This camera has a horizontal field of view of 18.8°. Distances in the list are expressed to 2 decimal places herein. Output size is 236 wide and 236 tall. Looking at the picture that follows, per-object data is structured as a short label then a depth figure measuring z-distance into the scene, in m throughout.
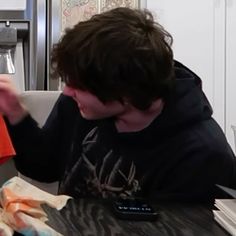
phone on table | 1.29
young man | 1.49
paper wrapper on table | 1.16
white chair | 2.09
